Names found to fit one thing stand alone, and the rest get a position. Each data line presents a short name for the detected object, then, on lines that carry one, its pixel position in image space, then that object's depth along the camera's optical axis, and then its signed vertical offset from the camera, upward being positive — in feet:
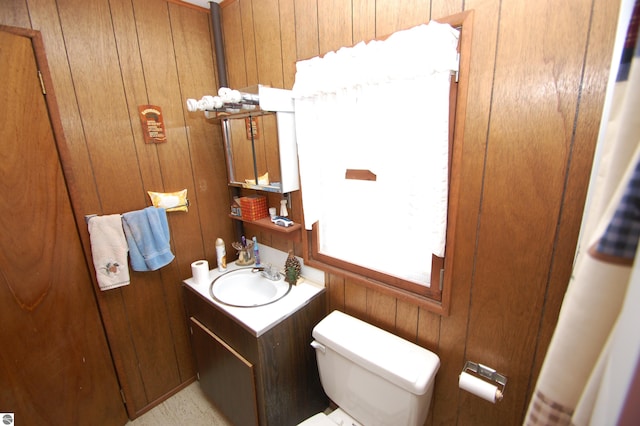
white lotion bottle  5.79 -2.20
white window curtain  3.05 +0.01
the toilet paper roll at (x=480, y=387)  3.02 -2.76
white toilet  3.29 -2.93
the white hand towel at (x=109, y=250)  4.47 -1.56
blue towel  4.79 -1.49
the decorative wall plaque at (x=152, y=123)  4.85 +0.56
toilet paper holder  3.26 -2.83
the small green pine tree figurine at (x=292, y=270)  5.08 -2.23
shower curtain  0.94 -0.67
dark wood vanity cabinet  4.12 -3.49
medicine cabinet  4.45 +0.13
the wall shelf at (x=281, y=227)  4.95 -1.43
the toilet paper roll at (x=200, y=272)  5.28 -2.31
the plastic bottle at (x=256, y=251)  5.78 -2.11
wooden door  3.70 -1.62
